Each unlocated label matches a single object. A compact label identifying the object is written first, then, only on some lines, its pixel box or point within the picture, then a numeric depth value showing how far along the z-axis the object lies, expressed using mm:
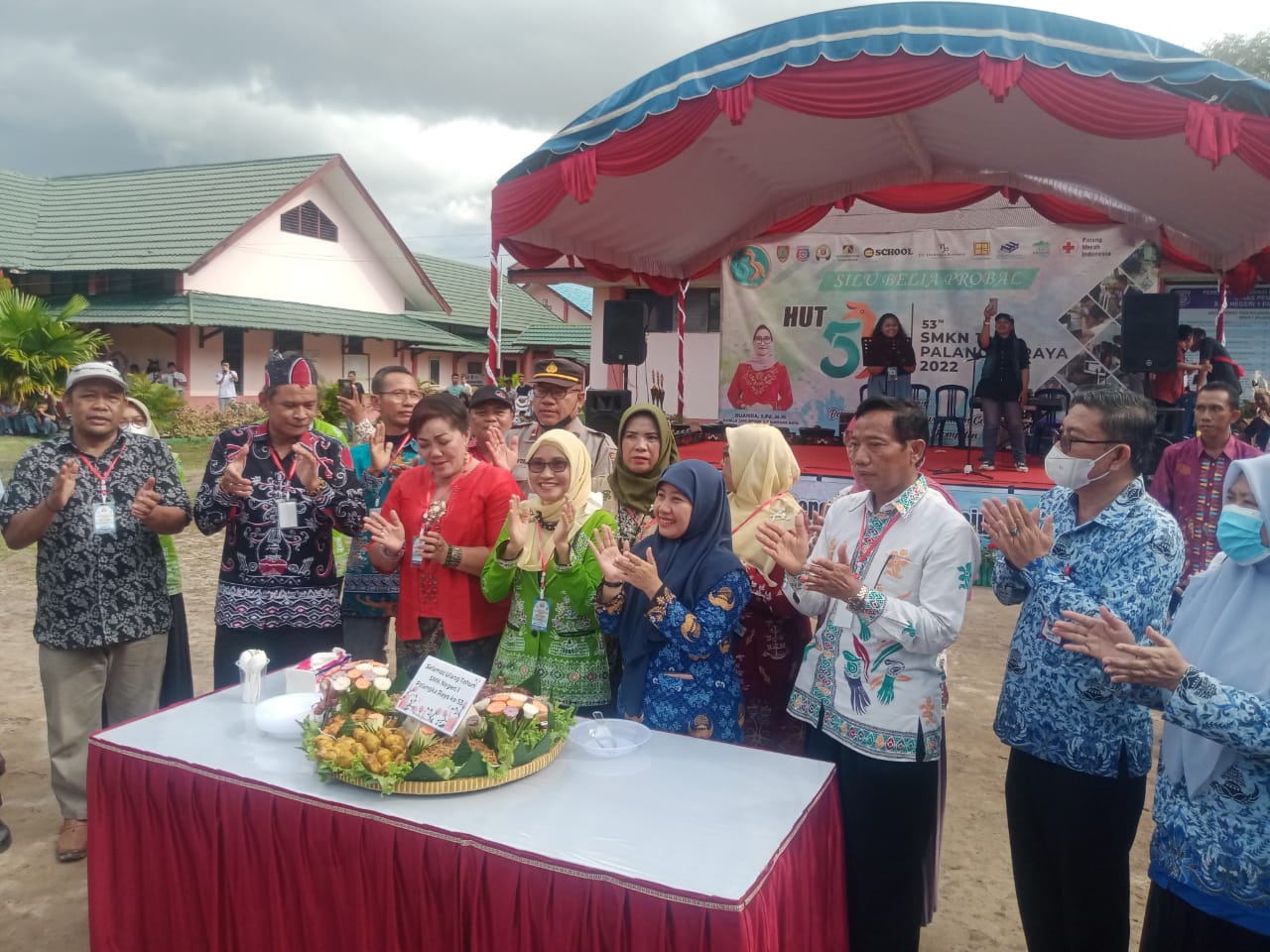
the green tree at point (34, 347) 10477
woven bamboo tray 1822
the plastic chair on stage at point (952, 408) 8773
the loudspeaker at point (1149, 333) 6770
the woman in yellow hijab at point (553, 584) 2535
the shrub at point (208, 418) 15922
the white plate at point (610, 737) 2049
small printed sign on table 1955
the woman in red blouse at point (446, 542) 2844
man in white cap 2852
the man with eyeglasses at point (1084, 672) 1915
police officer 3766
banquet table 1547
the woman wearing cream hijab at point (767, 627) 2596
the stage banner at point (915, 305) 8227
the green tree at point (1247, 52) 19375
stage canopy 4184
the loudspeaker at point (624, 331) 8734
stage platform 6578
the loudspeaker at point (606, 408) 7598
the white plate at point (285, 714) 2158
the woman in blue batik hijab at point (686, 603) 2258
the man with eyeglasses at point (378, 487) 3316
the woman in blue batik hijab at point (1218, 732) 1450
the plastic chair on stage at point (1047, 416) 8242
